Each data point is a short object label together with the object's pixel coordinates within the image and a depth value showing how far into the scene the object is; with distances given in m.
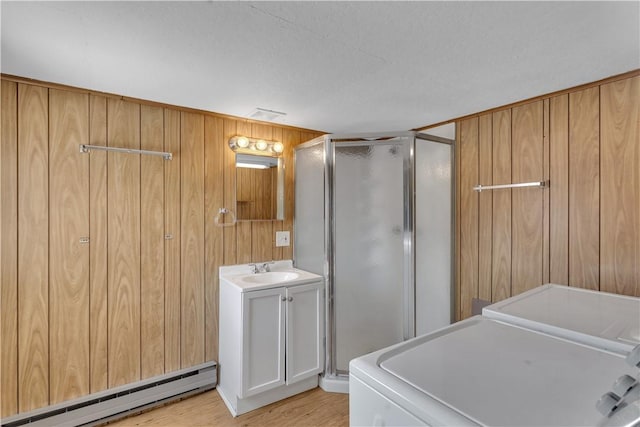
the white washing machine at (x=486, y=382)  0.69
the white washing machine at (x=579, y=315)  1.06
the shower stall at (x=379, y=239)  2.34
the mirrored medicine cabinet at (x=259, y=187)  2.58
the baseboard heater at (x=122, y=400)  1.87
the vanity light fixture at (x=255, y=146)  2.52
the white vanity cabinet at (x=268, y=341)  2.14
